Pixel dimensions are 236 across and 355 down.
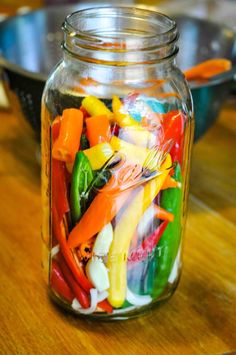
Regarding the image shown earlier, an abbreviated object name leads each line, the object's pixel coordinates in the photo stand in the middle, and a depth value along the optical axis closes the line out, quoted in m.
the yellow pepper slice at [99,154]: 0.60
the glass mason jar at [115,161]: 0.60
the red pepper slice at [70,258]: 0.62
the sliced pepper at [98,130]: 0.60
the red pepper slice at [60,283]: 0.65
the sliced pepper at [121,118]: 0.61
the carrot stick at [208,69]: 0.83
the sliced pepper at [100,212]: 0.60
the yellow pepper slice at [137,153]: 0.60
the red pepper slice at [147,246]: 0.63
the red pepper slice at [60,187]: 0.62
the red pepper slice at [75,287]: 0.64
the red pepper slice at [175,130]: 0.62
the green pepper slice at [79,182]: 0.60
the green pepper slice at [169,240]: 0.63
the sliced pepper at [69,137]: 0.61
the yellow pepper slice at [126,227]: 0.61
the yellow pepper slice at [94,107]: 0.62
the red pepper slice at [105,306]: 0.64
